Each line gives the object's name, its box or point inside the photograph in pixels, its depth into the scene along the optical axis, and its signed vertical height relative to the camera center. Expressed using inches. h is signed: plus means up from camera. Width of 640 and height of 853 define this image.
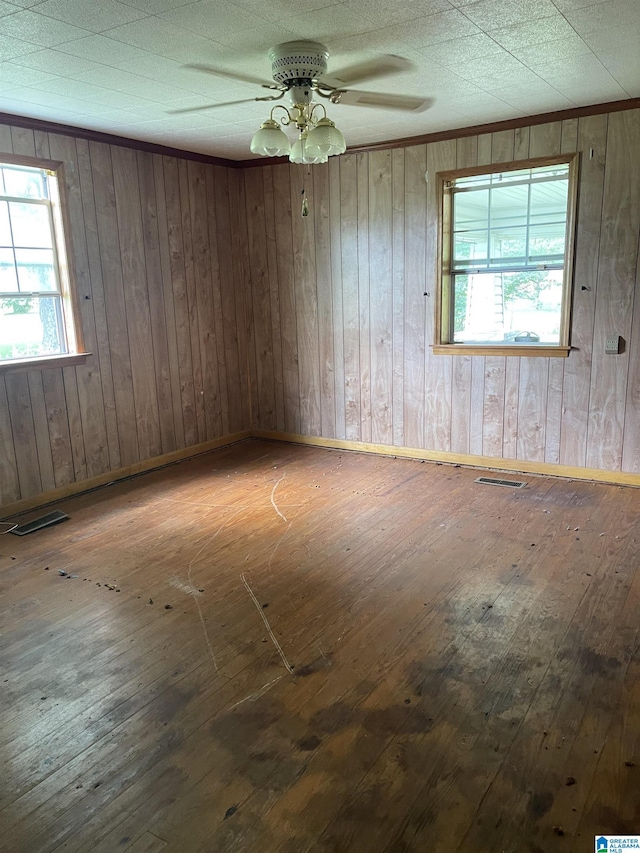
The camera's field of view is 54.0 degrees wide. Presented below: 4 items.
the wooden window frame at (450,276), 171.3 +6.2
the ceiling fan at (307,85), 116.9 +42.6
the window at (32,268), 162.1 +10.8
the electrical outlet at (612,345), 170.9 -14.6
